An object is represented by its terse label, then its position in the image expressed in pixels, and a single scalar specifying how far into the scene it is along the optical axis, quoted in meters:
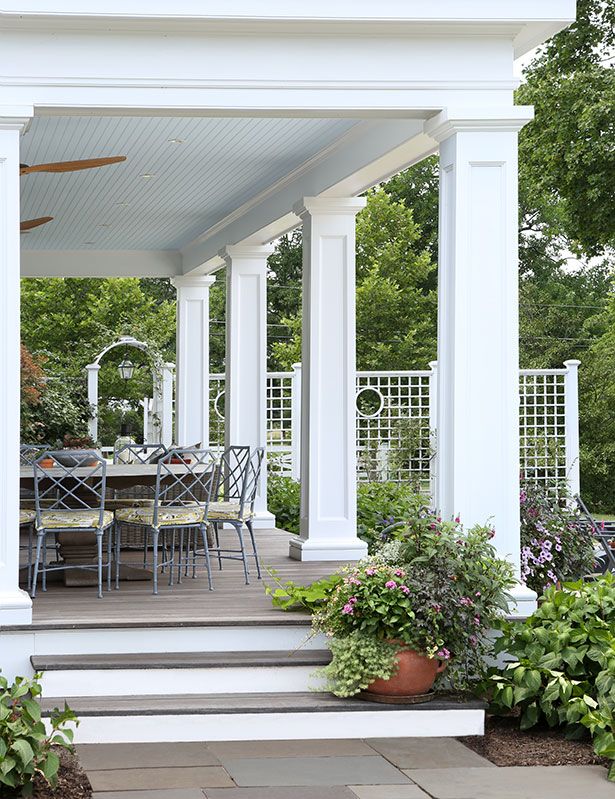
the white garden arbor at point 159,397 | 16.91
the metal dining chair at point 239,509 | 7.86
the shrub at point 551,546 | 7.48
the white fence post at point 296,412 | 13.02
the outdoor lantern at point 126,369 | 17.33
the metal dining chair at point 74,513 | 7.00
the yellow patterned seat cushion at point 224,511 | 7.97
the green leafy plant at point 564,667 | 5.33
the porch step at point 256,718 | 5.41
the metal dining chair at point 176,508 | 7.36
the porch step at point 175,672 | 5.73
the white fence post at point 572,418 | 12.59
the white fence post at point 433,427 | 12.28
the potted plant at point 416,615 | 5.58
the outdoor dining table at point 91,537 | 7.66
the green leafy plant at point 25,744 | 4.43
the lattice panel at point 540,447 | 12.91
